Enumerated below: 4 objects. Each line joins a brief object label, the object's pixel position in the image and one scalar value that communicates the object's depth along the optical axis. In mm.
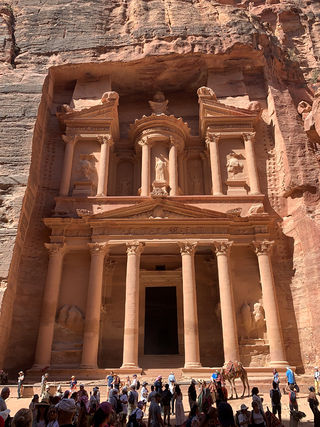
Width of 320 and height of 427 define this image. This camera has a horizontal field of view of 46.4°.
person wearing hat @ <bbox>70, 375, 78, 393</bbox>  12334
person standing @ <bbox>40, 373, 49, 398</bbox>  12641
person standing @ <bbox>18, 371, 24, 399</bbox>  13219
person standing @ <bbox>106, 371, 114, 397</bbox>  12648
